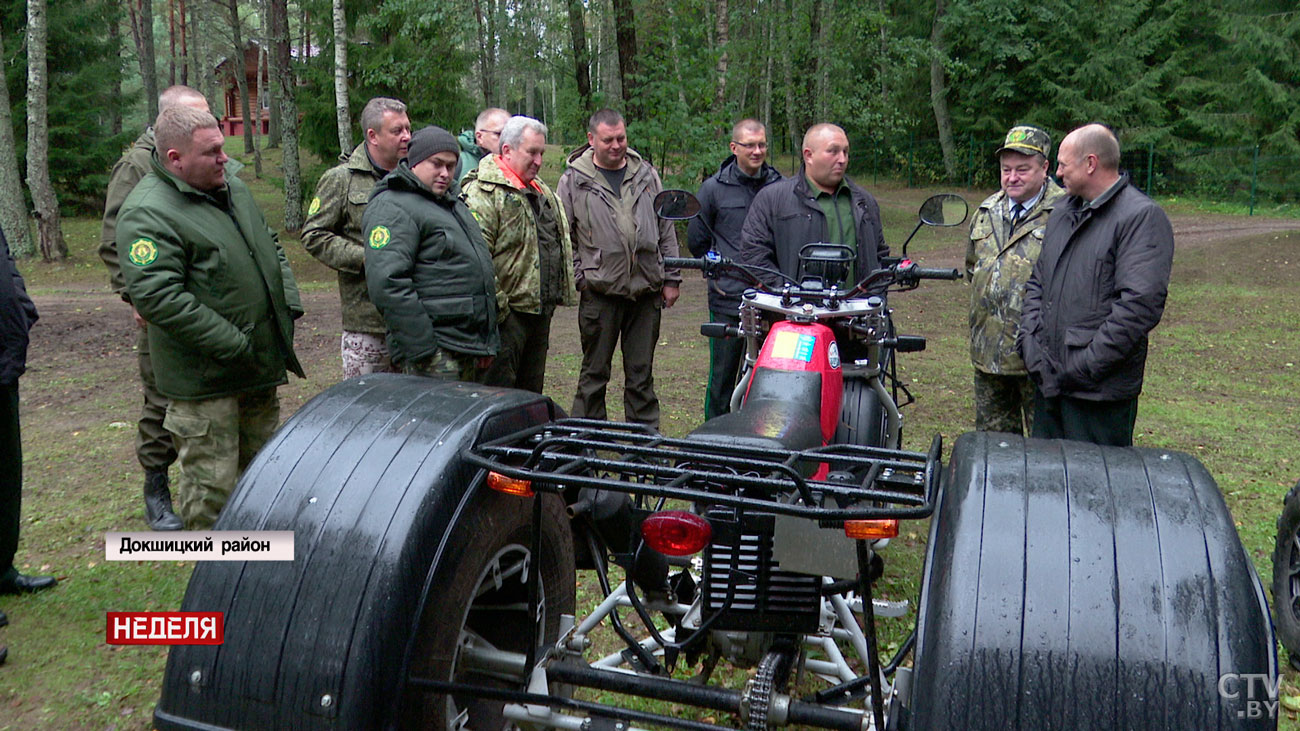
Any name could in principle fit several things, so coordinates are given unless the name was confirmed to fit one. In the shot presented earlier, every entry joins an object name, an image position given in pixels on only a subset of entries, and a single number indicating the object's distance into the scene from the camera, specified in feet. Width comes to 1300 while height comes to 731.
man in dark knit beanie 14.08
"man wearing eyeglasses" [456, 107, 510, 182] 22.00
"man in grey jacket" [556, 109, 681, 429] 19.71
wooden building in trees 154.20
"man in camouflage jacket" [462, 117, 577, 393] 17.04
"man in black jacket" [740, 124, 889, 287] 17.10
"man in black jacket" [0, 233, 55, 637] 13.01
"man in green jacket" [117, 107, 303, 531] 12.50
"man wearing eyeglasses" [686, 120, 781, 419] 20.42
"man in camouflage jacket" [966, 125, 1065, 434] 15.88
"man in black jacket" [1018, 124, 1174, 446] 12.72
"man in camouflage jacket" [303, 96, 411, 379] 16.70
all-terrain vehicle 5.66
